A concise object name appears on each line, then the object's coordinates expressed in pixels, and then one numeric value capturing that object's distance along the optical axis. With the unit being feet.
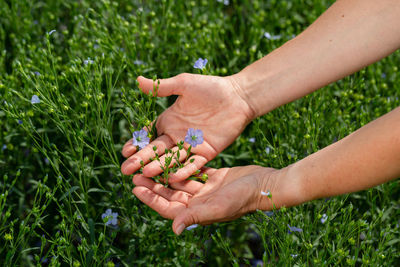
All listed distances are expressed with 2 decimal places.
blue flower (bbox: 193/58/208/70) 7.63
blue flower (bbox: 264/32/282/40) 9.41
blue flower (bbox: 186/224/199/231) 6.48
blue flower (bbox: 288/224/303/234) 6.18
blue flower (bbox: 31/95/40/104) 7.04
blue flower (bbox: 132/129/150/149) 7.02
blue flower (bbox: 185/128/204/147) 7.15
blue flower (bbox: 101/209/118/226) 6.95
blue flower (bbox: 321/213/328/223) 6.81
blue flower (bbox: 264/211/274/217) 6.87
